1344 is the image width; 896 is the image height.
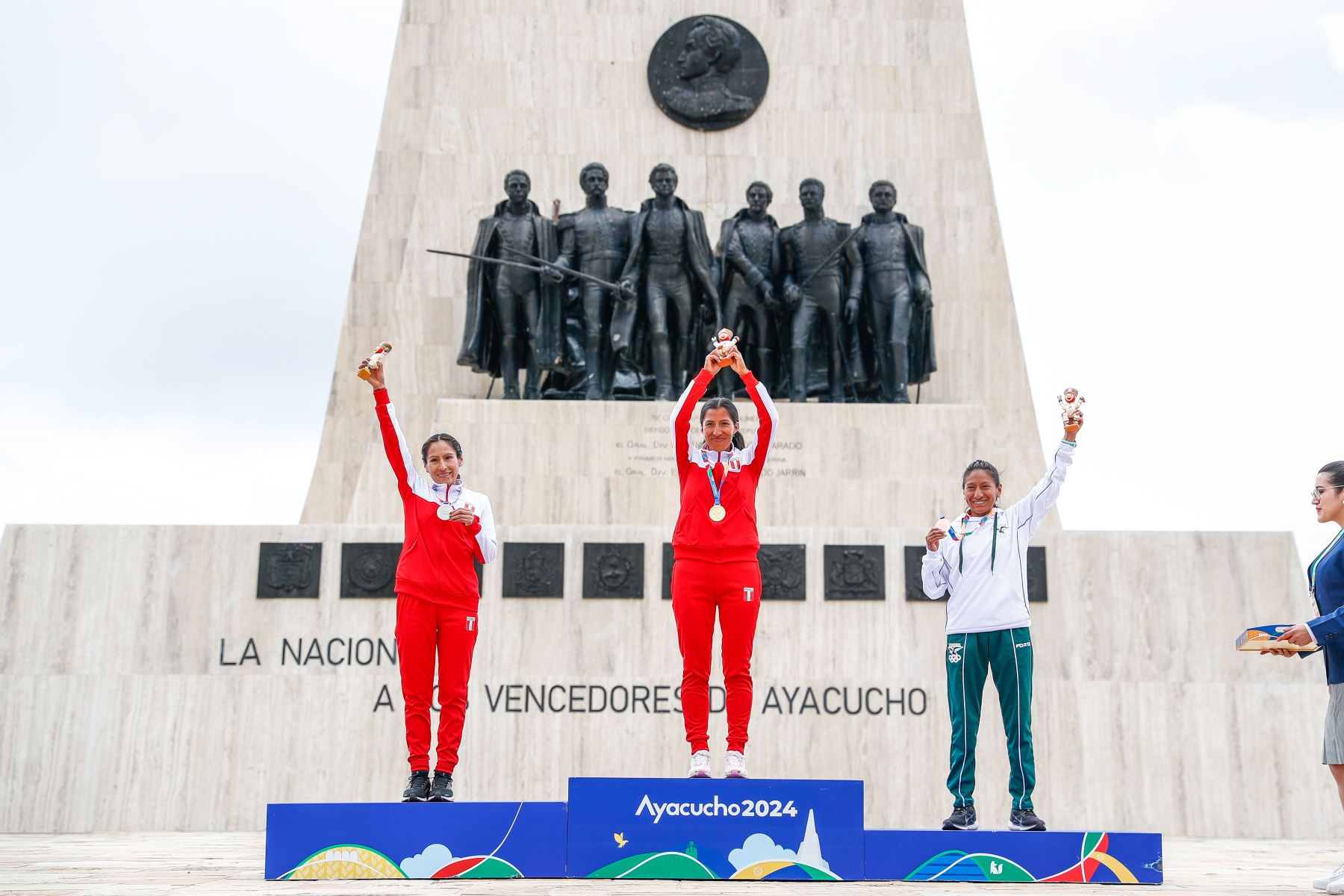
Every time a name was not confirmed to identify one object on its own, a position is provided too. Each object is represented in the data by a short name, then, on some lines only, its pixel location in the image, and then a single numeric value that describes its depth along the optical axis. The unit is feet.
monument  34.37
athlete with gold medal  21.86
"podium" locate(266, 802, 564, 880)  19.90
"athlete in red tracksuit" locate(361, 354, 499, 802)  22.67
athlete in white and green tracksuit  21.85
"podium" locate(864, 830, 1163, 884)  19.83
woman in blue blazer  19.76
